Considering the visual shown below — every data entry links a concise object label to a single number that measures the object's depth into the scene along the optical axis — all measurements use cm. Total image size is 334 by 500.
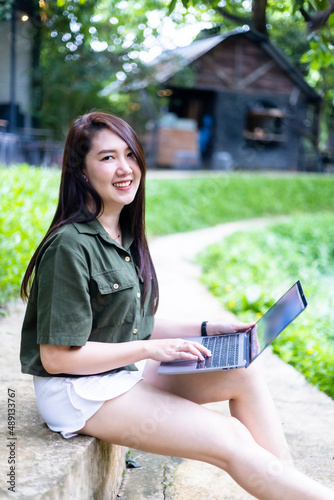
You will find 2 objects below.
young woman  128
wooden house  1284
